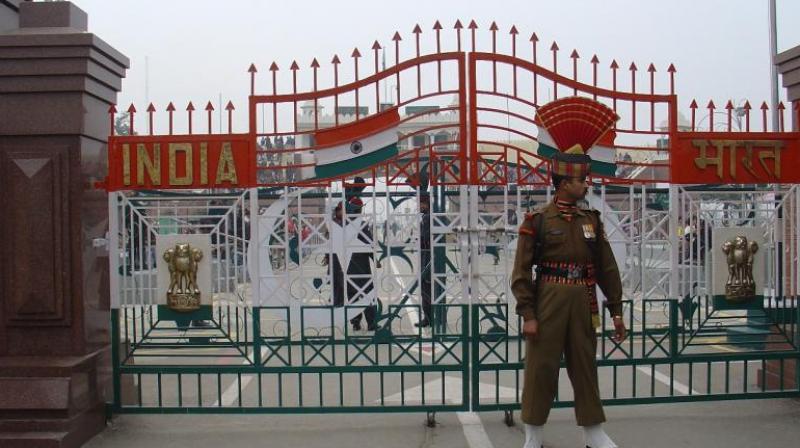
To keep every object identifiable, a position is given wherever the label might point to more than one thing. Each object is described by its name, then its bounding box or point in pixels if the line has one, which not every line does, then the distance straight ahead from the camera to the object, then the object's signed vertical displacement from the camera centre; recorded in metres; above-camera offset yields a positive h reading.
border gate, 4.73 -0.06
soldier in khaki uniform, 4.09 -0.52
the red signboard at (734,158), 4.88 +0.36
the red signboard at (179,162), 4.74 +0.36
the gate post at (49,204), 4.50 +0.08
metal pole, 10.72 +2.58
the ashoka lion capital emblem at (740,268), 5.02 -0.41
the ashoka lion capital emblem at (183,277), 4.77 -0.41
